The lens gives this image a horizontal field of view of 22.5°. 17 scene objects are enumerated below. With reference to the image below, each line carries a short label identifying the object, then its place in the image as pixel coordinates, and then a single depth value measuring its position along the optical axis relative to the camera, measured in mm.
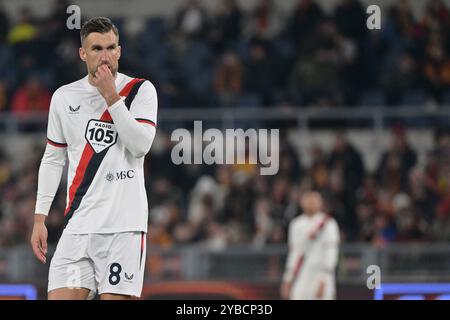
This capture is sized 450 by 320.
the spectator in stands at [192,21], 16062
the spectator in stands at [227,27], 15875
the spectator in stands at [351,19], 15422
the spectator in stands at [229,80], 15156
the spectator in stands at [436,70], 14961
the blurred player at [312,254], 11461
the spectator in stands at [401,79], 14812
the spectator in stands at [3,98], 15383
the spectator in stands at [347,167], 13242
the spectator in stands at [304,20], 15516
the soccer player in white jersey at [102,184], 5391
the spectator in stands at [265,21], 15828
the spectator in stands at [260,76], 15016
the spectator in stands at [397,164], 13391
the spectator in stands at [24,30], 16266
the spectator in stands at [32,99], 14849
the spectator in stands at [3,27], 16375
